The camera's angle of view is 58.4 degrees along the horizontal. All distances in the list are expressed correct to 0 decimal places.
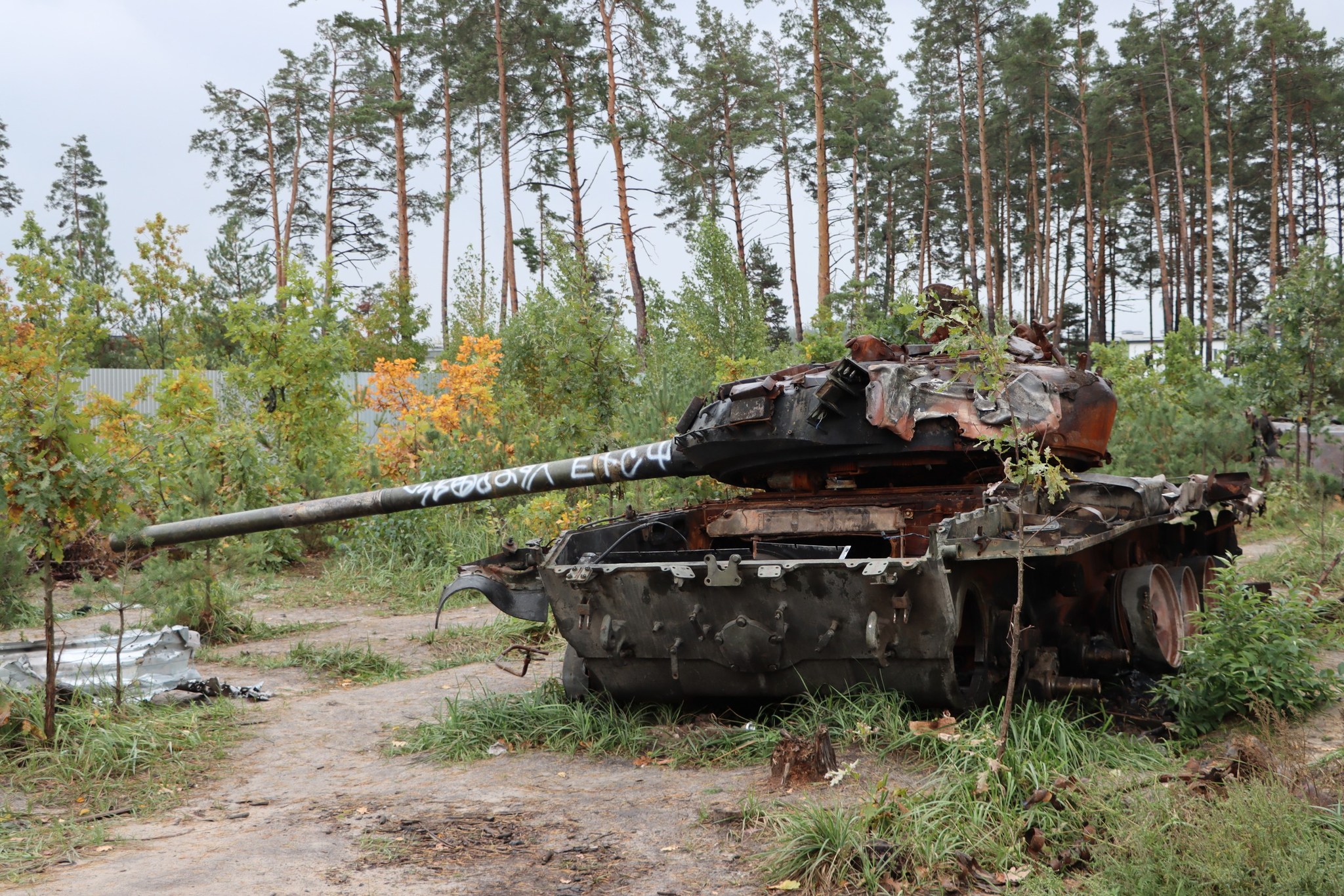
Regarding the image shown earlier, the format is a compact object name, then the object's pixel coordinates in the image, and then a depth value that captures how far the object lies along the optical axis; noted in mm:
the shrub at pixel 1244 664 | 5656
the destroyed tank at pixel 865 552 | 5395
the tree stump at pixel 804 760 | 5031
